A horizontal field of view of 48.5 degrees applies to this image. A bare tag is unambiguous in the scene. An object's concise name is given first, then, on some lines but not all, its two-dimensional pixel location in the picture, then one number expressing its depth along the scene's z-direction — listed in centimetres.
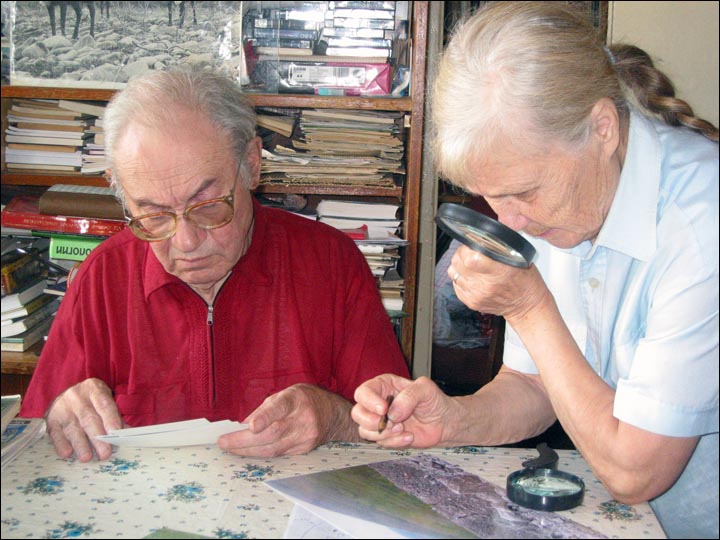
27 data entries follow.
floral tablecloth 110
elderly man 158
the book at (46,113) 261
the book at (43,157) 262
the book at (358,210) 266
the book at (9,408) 129
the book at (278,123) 263
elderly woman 113
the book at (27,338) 257
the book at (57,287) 260
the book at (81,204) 250
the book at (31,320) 257
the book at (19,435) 132
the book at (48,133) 262
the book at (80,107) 261
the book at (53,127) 261
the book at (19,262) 254
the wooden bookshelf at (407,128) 252
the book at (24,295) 254
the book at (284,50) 256
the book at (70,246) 253
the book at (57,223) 251
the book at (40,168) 263
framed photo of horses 256
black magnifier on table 114
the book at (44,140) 262
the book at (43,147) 262
